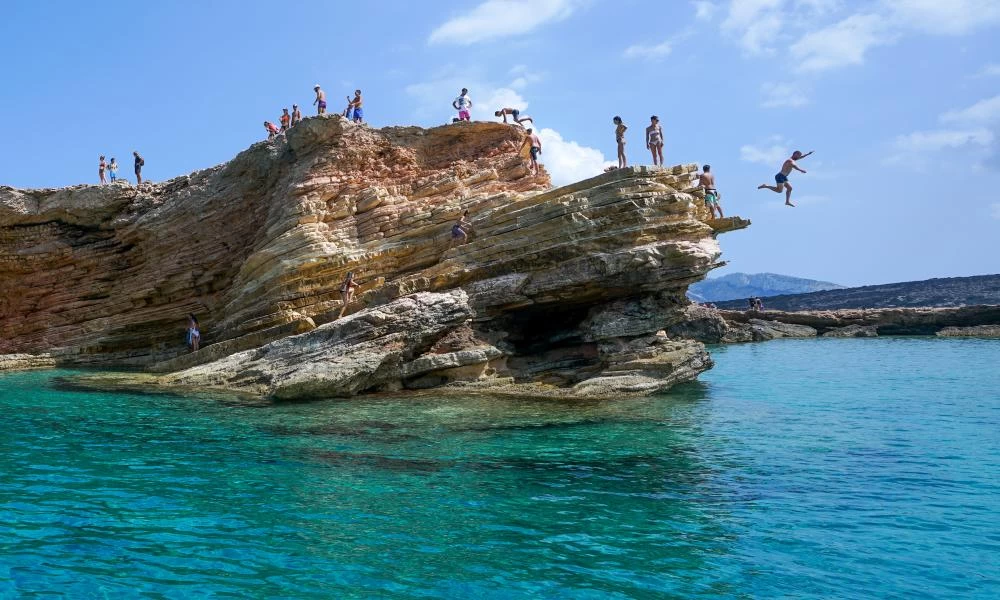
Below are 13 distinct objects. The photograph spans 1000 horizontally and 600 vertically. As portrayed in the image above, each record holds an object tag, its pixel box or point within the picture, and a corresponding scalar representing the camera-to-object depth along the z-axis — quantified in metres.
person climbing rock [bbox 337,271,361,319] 21.67
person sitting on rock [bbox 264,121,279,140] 30.55
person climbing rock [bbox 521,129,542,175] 24.30
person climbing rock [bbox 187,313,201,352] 25.52
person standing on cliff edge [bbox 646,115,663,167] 22.19
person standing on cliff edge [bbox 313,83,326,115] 27.61
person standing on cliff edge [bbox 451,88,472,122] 26.30
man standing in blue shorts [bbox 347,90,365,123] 27.34
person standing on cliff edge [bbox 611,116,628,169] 22.03
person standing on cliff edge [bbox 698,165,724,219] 21.33
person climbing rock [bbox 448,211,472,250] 21.25
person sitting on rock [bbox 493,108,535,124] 26.09
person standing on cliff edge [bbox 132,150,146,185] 31.15
